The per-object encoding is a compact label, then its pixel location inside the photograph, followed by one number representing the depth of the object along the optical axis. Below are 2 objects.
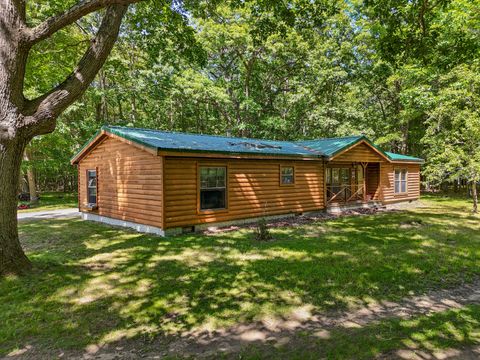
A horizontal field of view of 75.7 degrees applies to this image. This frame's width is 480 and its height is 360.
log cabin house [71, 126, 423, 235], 9.87
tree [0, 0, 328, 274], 5.64
